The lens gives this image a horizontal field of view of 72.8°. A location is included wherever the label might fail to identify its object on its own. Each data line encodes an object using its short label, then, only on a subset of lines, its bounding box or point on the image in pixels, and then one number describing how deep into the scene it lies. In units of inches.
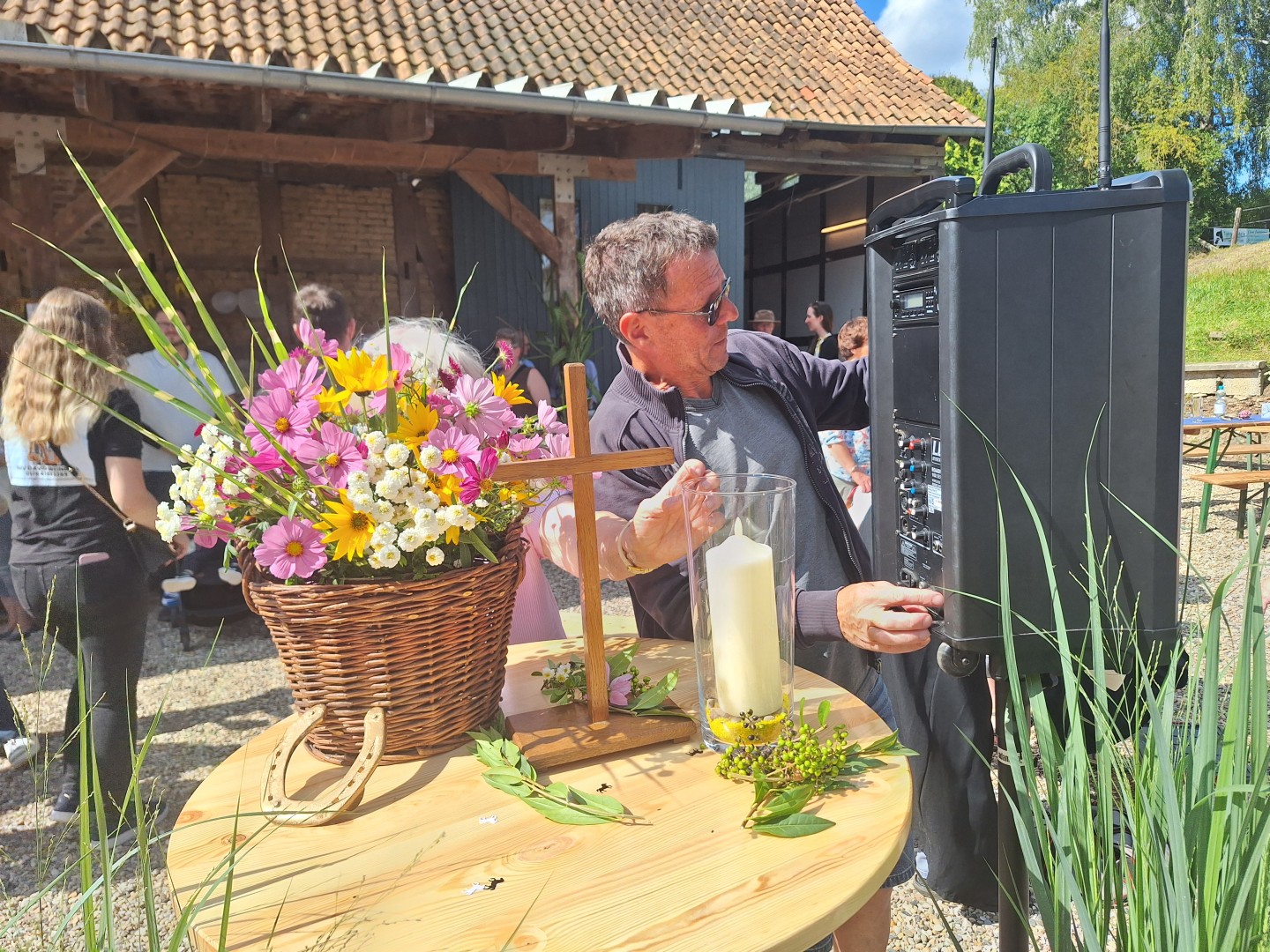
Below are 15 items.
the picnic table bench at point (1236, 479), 207.8
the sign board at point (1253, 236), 844.6
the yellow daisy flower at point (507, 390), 44.5
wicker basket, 38.8
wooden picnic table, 254.4
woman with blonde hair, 92.7
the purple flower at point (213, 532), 40.6
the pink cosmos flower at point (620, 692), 47.9
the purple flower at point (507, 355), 44.5
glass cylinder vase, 39.9
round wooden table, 30.8
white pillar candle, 39.8
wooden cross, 43.4
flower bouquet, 37.9
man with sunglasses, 62.1
